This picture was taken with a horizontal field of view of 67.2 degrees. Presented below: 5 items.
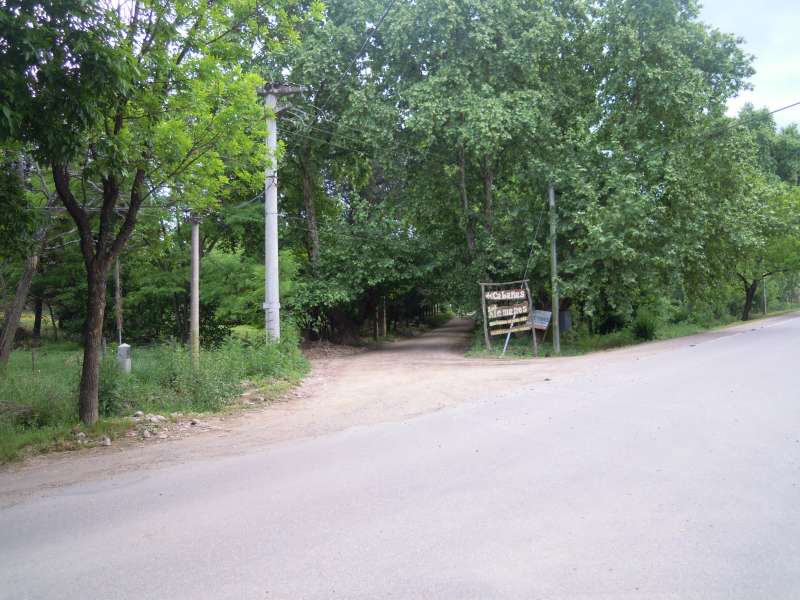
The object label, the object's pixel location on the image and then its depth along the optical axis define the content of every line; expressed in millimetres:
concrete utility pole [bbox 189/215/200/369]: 13820
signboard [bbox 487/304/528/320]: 20359
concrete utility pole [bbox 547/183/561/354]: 20464
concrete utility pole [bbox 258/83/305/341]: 14602
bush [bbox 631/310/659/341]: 24844
